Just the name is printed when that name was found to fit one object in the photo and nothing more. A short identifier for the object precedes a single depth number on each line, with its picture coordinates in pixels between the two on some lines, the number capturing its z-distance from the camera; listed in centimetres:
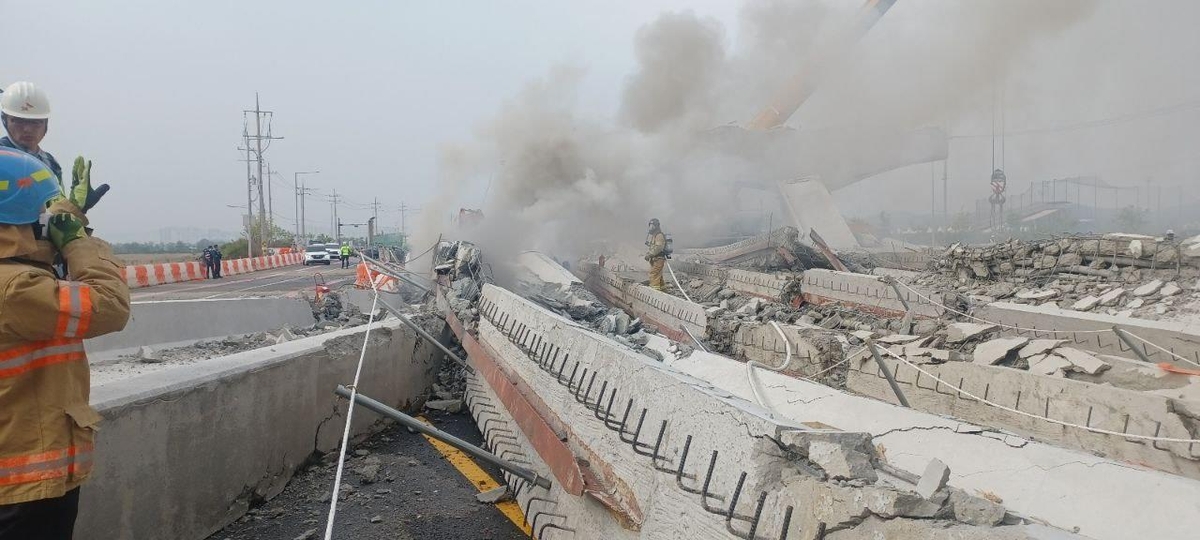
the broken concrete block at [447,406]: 610
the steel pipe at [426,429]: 306
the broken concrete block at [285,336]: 672
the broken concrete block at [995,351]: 506
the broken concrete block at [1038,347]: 491
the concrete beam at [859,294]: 985
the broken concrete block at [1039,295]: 936
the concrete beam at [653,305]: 945
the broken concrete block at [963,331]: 582
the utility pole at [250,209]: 3418
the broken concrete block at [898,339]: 598
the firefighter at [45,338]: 179
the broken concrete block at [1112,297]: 851
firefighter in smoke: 1245
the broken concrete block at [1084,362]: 453
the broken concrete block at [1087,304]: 843
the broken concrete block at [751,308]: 1012
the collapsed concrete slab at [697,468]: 169
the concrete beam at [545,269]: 1085
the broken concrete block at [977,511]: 153
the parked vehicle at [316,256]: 3519
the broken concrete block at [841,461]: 189
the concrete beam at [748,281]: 1396
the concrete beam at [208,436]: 271
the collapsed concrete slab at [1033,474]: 257
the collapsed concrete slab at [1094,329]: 600
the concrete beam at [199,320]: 734
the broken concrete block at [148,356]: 629
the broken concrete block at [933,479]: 176
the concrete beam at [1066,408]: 367
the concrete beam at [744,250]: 1979
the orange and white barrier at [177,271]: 1846
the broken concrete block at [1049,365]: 462
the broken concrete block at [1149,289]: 848
